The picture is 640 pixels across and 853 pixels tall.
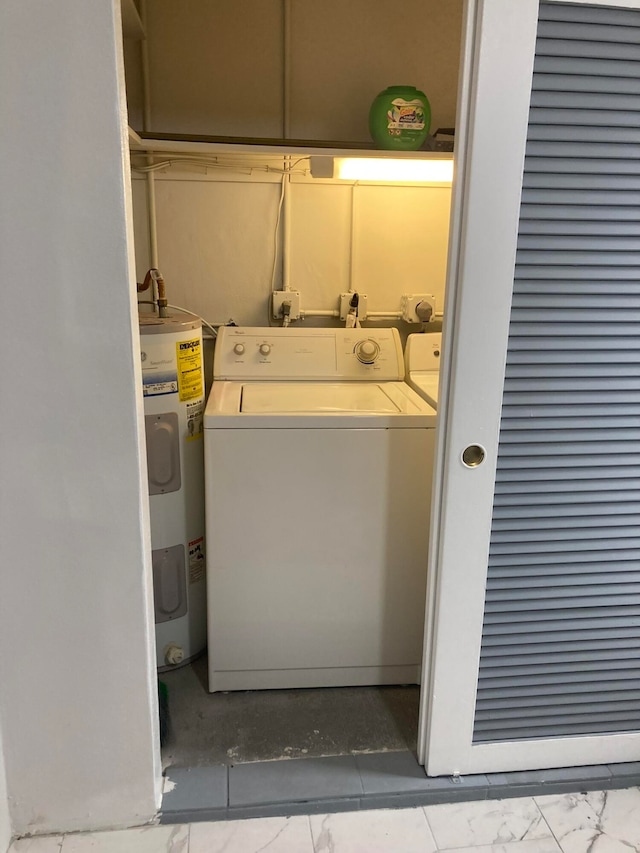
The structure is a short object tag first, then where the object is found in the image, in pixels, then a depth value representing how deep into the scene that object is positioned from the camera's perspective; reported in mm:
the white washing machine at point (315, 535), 1896
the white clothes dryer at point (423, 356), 2340
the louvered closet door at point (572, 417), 1410
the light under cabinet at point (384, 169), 2129
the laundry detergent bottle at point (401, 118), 2105
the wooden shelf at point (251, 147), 2012
